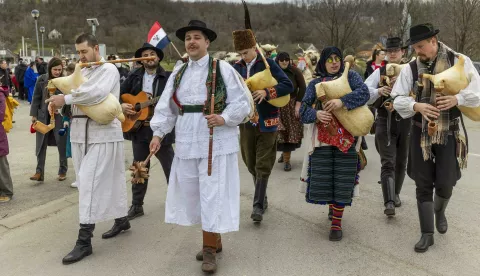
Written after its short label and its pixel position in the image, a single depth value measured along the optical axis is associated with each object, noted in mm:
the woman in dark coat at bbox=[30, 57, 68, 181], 6578
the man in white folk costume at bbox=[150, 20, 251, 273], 3646
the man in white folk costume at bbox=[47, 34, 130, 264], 3994
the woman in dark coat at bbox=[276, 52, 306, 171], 7523
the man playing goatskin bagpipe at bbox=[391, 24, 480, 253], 3676
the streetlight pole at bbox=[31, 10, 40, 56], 25831
